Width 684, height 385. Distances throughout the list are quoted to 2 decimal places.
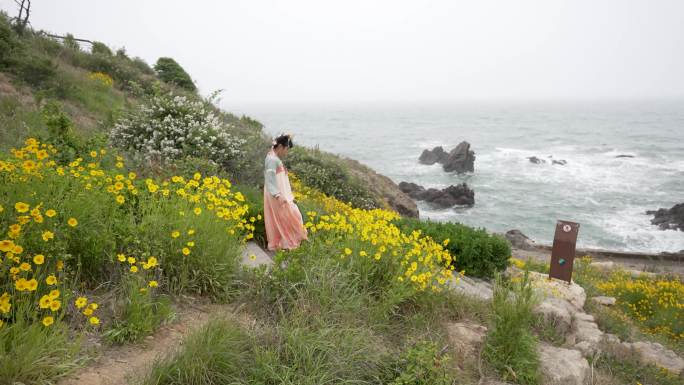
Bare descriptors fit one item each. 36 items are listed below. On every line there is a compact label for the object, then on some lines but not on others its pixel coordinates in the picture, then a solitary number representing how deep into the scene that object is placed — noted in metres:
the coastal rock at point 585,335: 5.55
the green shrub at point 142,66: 27.00
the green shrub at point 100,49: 23.76
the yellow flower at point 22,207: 3.08
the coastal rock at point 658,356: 6.15
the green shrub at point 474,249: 9.20
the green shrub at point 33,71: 13.82
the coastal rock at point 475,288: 5.81
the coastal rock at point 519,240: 19.19
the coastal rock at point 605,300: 9.18
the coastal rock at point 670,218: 25.80
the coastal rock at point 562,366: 4.38
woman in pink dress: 6.30
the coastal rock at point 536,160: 47.69
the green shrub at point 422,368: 3.42
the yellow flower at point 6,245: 2.76
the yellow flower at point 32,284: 2.80
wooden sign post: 8.52
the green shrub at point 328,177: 14.48
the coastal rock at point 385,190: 19.36
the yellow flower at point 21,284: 2.80
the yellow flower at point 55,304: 2.85
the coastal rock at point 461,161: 43.22
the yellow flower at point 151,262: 3.49
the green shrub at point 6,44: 13.91
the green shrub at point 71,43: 21.40
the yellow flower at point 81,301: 2.94
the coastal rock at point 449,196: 31.38
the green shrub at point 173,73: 26.59
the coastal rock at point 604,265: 14.25
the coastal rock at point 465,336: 4.34
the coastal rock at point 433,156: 48.53
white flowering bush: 9.80
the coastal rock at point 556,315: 5.94
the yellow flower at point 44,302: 2.80
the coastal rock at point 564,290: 7.38
